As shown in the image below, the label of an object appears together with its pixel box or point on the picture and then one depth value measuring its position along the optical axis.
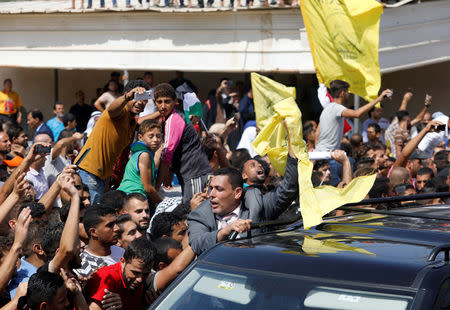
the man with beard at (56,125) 14.30
